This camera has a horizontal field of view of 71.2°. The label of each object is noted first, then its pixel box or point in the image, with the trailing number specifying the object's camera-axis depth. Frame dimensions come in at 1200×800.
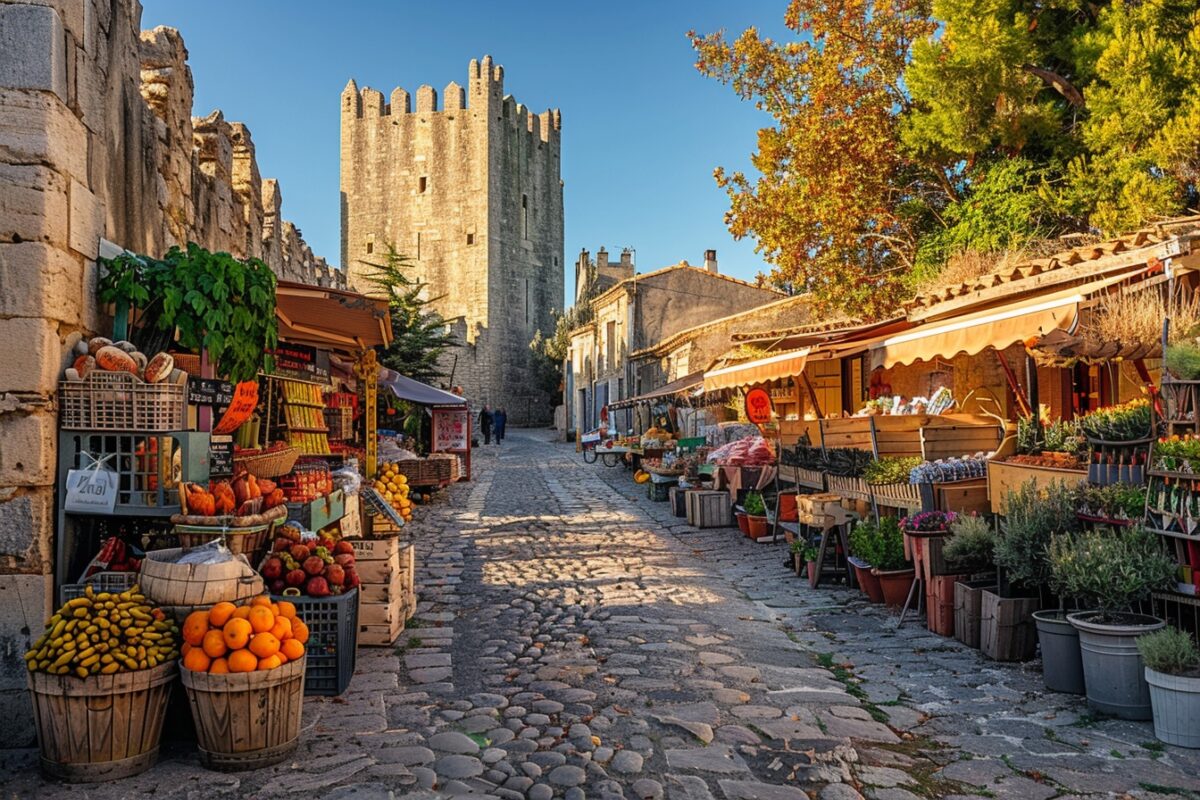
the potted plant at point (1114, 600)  4.13
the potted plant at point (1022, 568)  4.96
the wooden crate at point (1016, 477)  5.52
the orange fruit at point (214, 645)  3.58
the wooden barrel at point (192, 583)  3.82
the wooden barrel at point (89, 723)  3.42
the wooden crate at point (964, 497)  6.84
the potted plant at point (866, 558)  6.80
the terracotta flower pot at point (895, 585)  6.60
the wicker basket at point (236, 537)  4.18
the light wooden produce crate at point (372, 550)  5.66
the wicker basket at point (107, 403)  4.24
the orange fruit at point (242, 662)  3.54
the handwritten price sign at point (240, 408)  5.09
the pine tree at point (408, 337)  19.70
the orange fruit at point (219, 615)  3.69
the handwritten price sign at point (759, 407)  12.74
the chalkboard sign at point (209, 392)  4.64
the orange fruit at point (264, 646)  3.62
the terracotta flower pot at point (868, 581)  6.81
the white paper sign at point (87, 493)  4.18
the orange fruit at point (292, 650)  3.74
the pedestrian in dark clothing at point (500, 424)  34.39
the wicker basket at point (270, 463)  5.56
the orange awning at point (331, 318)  7.00
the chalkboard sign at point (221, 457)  4.90
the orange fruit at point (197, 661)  3.56
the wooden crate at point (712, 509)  11.71
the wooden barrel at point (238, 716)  3.53
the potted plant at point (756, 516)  10.27
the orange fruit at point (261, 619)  3.71
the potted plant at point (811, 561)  7.61
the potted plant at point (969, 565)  5.47
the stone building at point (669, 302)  29.09
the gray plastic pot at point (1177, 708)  3.75
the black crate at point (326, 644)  4.52
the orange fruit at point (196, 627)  3.64
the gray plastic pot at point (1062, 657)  4.51
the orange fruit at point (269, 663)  3.59
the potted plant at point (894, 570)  6.60
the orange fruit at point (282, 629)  3.78
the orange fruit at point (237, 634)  3.58
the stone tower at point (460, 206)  46.66
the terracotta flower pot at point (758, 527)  10.29
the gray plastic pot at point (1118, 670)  4.12
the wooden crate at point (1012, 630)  5.12
